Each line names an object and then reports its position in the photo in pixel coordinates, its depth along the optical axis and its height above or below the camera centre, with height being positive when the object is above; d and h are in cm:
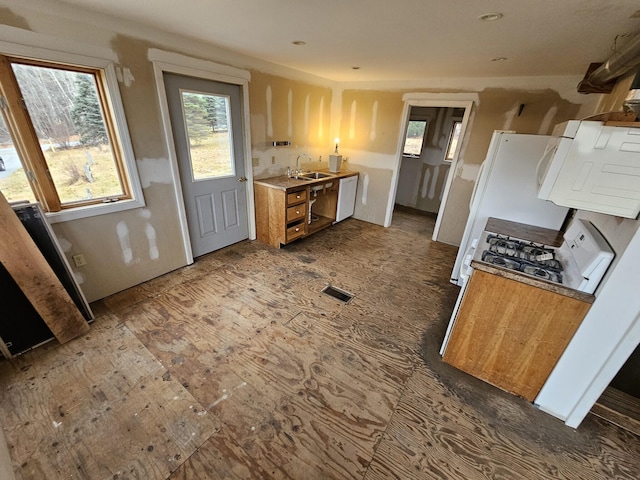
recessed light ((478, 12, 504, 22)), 155 +74
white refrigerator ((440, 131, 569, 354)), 228 -35
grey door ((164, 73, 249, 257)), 267 -32
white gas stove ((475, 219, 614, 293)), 140 -72
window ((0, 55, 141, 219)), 177 -15
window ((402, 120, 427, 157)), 545 +5
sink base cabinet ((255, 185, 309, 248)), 337 -106
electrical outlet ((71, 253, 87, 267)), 220 -115
